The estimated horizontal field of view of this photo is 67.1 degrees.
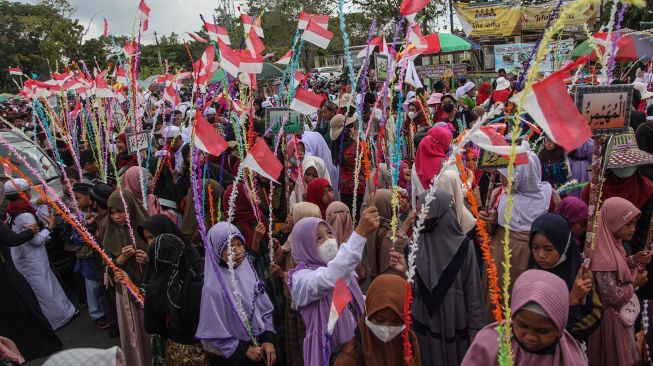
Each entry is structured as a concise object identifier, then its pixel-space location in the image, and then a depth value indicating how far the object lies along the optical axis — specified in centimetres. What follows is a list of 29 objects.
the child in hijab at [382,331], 217
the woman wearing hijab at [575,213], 322
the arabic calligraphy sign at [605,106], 224
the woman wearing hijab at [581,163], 485
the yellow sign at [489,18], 1934
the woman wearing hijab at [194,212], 455
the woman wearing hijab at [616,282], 268
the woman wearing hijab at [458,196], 354
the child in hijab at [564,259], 251
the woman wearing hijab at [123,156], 618
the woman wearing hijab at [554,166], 480
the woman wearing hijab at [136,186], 507
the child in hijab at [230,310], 270
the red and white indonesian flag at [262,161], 278
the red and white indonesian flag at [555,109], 151
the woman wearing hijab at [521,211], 336
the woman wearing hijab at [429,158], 430
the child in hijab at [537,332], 191
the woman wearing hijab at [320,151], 590
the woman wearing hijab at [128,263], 364
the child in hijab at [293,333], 312
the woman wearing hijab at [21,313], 417
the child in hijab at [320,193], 417
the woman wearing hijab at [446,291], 273
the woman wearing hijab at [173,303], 281
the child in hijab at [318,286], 259
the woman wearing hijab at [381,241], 341
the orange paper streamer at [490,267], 177
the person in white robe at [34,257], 470
